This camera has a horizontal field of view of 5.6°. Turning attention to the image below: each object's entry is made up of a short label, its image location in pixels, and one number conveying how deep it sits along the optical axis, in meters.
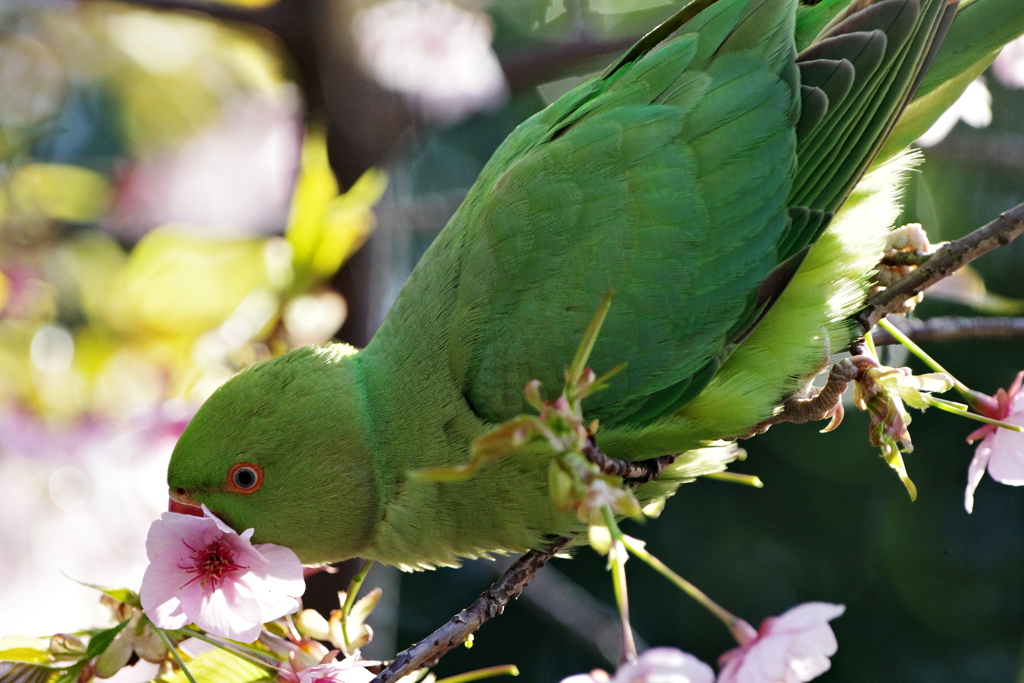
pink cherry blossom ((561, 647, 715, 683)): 2.26
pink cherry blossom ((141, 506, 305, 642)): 2.29
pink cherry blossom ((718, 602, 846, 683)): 2.27
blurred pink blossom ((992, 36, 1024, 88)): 2.41
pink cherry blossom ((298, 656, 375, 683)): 2.29
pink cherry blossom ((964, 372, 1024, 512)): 2.30
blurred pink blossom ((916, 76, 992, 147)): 2.39
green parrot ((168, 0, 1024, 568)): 2.33
